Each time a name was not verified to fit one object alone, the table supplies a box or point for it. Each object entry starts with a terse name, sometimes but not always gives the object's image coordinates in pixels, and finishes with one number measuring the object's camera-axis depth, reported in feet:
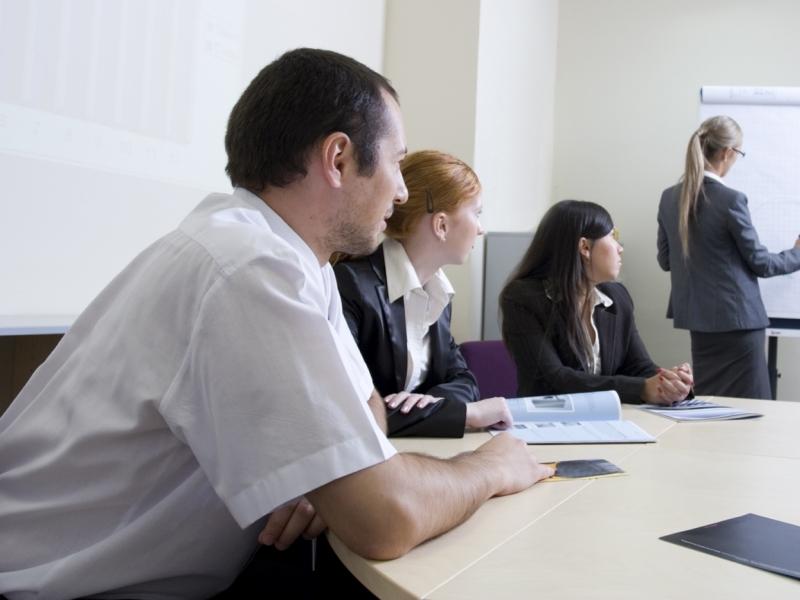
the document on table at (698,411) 5.80
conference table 2.39
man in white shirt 2.60
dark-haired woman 7.02
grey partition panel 11.76
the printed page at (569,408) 5.30
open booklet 4.89
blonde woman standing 10.40
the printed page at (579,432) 4.70
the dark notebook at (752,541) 2.60
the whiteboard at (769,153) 12.84
